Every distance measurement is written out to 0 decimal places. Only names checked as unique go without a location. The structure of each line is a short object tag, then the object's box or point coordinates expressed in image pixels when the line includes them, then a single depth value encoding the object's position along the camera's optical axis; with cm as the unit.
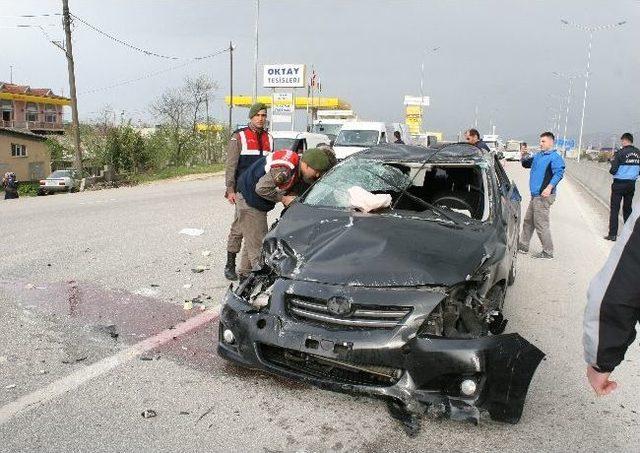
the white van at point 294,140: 1891
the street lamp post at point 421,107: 6250
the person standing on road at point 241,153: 595
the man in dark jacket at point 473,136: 1142
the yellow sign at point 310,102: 6052
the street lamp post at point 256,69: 3391
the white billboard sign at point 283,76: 4019
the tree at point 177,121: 3825
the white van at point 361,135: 2105
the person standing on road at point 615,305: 175
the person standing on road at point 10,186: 2561
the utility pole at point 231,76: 4169
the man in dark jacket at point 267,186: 499
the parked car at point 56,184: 3147
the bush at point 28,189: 3338
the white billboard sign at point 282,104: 3991
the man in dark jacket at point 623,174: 987
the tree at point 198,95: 4644
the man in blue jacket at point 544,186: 797
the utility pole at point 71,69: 2453
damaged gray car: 292
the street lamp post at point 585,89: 3519
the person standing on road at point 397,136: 2246
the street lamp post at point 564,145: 5635
